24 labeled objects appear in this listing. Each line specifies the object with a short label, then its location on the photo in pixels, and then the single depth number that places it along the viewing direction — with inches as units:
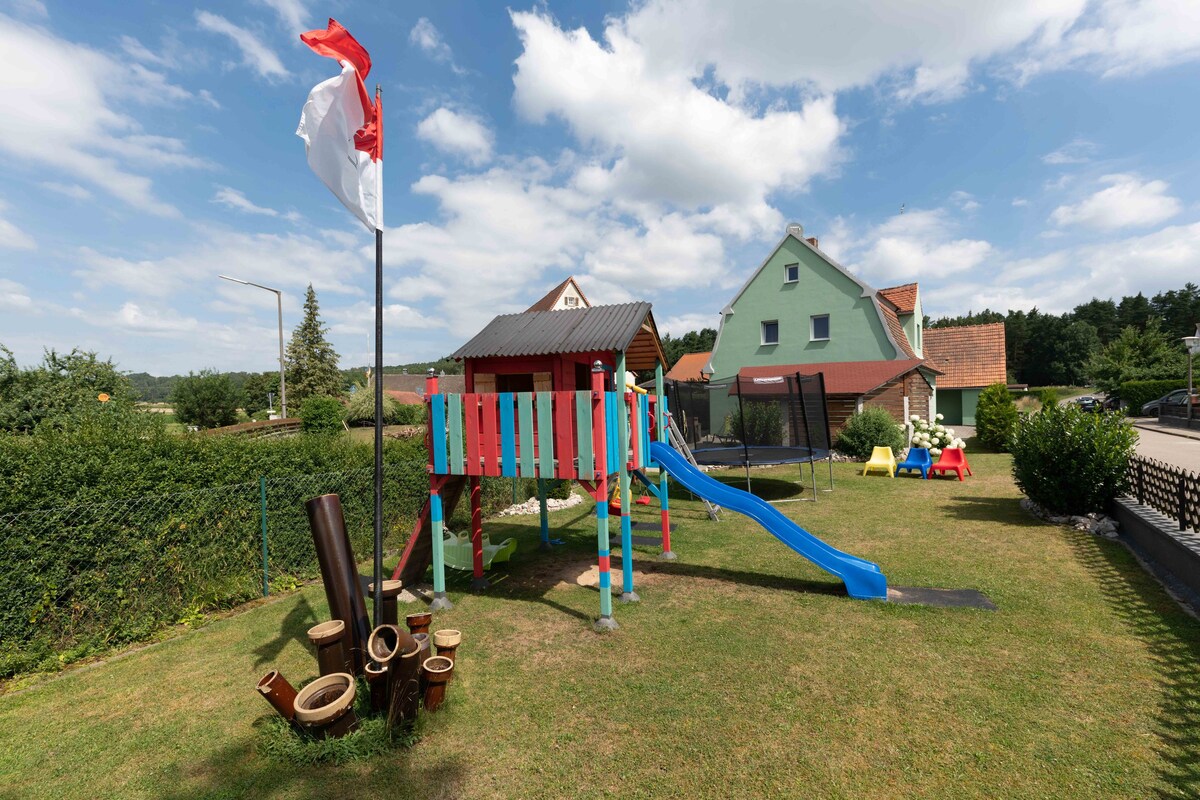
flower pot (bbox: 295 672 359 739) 128.5
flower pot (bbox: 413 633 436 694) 152.4
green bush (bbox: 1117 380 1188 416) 1283.2
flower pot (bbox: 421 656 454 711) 147.8
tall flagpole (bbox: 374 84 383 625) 145.9
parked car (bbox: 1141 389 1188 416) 1109.1
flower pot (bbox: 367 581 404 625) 173.0
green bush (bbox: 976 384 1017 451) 722.8
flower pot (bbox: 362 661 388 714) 141.9
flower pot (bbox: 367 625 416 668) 140.7
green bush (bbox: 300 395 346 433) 1066.7
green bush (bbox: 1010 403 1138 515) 330.3
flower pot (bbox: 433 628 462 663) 154.0
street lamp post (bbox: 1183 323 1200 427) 886.4
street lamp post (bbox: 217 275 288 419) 863.8
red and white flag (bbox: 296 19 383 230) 146.3
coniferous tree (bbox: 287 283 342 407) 1985.7
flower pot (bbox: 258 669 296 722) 130.1
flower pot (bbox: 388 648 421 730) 139.3
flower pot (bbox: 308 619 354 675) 144.2
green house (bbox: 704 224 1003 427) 765.3
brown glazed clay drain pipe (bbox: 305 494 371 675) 161.9
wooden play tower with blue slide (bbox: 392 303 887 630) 221.3
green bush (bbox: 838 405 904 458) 691.4
